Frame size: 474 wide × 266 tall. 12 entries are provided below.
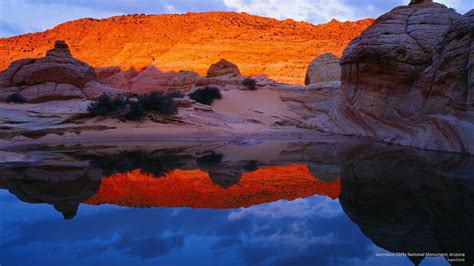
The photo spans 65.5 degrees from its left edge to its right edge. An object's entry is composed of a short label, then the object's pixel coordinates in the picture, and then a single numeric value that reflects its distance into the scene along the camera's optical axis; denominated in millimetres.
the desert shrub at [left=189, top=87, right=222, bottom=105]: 21891
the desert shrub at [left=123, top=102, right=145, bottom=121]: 14836
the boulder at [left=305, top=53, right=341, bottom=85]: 26000
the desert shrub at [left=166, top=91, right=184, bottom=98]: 22153
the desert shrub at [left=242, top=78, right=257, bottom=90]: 24297
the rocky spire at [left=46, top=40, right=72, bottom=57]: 24091
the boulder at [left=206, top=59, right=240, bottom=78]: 31008
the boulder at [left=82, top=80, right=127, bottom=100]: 23469
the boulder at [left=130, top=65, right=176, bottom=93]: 41341
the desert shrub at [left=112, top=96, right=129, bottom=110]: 15209
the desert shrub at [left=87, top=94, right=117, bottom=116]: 14789
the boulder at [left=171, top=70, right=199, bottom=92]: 31541
